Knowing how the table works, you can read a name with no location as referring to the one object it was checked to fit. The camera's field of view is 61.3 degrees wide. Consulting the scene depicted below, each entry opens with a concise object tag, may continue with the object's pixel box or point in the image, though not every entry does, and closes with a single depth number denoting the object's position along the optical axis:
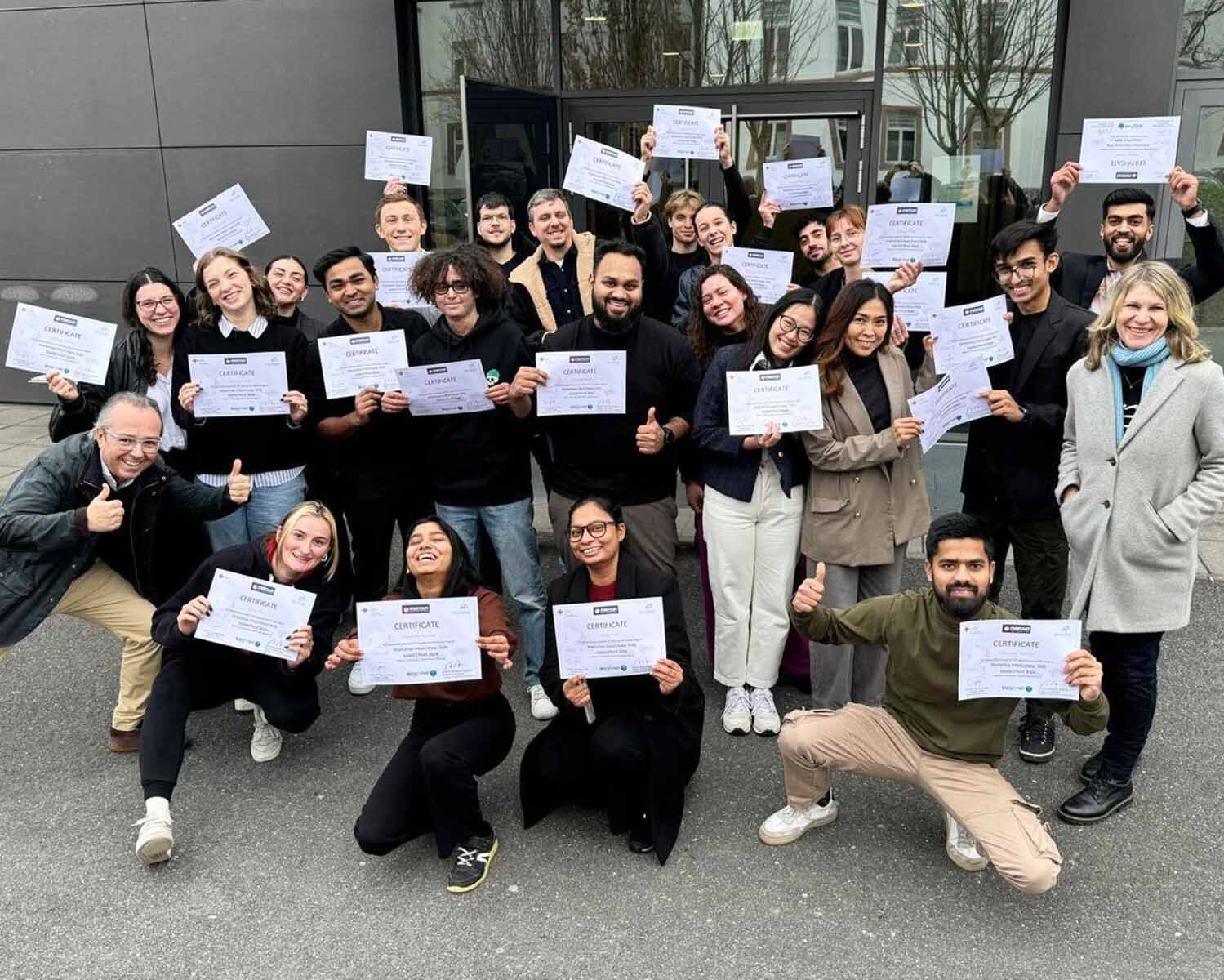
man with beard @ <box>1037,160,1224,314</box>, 4.44
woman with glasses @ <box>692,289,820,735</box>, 4.08
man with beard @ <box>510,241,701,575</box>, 4.34
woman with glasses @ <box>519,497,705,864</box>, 3.54
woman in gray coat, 3.39
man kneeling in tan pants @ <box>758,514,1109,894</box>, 3.25
